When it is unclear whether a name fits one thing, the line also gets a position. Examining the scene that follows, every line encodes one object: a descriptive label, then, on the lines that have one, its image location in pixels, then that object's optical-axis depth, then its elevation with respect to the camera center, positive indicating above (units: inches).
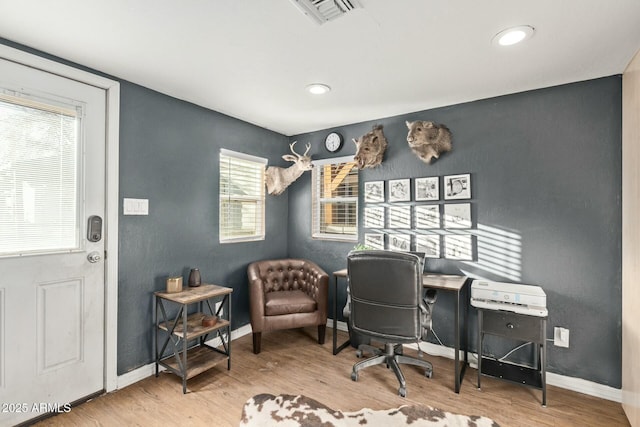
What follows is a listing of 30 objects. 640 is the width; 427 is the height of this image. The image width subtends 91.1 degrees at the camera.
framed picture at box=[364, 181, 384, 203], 136.3 +11.6
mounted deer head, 149.3 +19.9
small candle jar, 103.3 -21.9
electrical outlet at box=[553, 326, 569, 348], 99.3 -38.2
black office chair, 92.0 -25.2
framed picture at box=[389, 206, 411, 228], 129.6 +0.5
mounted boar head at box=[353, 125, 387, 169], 133.0 +29.7
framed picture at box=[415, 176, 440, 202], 122.3 +11.4
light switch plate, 98.0 +3.9
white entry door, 76.5 -6.2
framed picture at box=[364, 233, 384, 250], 136.4 -9.8
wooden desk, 97.9 -28.8
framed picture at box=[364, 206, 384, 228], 136.6 +0.3
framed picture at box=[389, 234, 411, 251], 129.5 -10.2
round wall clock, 147.6 +36.2
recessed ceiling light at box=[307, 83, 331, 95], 101.9 +43.1
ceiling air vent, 61.6 +42.4
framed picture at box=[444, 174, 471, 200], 116.0 +11.6
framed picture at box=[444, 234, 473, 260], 115.8 -10.9
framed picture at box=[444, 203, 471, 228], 116.0 +0.9
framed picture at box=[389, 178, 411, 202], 128.9 +11.6
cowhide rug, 79.2 -51.8
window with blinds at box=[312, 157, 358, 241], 147.0 +9.2
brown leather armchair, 121.5 -32.6
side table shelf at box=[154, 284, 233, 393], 96.3 -37.3
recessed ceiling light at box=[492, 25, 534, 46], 70.4 +42.2
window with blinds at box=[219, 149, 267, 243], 133.4 +9.5
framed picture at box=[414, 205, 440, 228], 122.7 +0.6
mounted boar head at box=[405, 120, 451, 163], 116.7 +29.8
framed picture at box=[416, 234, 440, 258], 122.4 -10.8
